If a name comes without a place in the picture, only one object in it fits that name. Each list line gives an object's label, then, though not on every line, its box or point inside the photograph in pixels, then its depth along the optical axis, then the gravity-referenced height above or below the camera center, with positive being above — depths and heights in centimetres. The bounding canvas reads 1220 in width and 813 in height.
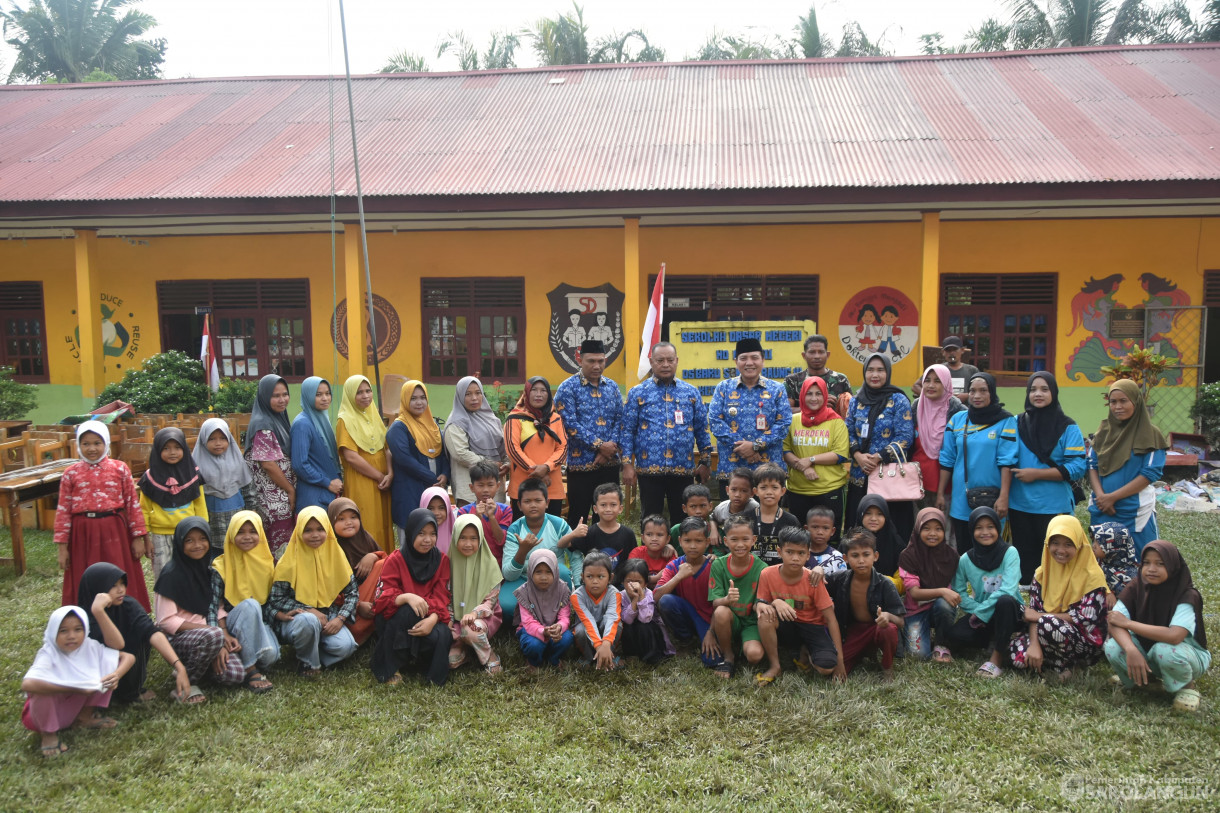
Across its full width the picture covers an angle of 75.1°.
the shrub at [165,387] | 884 -34
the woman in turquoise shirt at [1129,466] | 430 -64
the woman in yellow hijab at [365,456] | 491 -62
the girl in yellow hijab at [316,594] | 400 -123
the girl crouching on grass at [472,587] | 409 -125
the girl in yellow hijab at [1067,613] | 375 -125
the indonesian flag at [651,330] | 774 +24
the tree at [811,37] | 2116 +843
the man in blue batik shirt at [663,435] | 502 -51
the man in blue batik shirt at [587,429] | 514 -48
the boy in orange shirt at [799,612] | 384 -126
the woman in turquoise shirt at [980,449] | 449 -56
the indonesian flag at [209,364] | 948 -8
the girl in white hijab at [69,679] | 326 -134
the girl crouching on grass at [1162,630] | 346 -123
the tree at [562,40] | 2192 +875
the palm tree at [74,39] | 2503 +1022
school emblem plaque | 1025 +48
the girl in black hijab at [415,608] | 395 -128
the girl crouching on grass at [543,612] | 404 -135
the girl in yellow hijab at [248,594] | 388 -119
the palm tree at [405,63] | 2259 +833
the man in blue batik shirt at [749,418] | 487 -40
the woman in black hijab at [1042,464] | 437 -63
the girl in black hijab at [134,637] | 358 -128
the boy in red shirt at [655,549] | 438 -110
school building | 859 +160
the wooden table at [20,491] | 541 -94
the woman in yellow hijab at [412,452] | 493 -60
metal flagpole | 588 +229
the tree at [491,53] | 2330 +891
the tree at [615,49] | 2267 +876
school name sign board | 742 +5
